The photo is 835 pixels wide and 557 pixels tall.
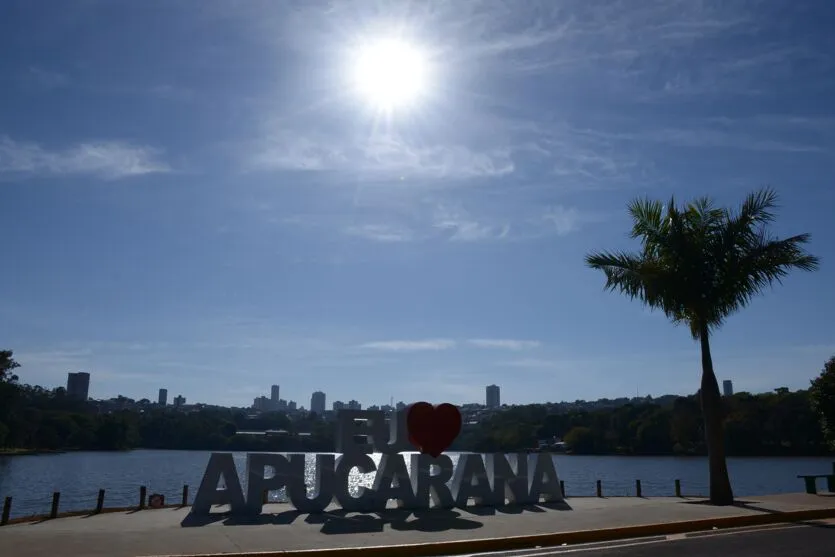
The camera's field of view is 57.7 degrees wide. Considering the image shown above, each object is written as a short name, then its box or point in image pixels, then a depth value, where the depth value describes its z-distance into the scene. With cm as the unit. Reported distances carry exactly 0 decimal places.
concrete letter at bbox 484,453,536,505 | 2338
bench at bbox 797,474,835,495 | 2531
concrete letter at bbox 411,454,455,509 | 2208
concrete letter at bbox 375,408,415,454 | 2261
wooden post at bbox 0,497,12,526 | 1902
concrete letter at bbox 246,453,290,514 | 2027
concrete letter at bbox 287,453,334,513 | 2089
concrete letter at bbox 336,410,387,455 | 2245
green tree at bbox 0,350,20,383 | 10418
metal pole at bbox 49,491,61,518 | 2119
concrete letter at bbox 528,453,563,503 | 2398
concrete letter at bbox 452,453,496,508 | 2270
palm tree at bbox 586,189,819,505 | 2295
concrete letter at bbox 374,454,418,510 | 2161
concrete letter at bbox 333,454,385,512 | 2119
